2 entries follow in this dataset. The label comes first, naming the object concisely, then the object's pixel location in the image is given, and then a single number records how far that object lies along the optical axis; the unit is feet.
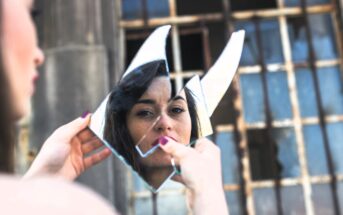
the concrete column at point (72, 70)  9.03
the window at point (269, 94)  9.46
